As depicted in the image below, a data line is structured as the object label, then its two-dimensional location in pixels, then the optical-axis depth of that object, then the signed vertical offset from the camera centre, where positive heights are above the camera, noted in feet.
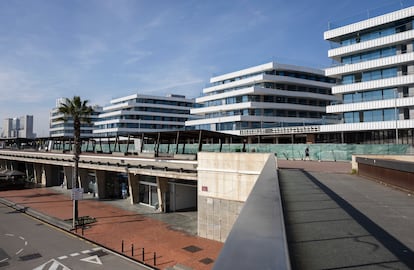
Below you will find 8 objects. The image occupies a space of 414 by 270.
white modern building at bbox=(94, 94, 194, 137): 331.36 +37.96
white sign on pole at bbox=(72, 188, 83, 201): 84.53 -14.53
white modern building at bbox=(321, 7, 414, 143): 127.34 +33.48
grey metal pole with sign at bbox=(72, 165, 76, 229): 81.92 -22.19
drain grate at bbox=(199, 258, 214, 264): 58.59 -24.33
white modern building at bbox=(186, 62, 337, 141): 201.67 +35.04
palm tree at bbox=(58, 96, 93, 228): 92.65 +11.00
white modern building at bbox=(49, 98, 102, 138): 411.15 +25.48
